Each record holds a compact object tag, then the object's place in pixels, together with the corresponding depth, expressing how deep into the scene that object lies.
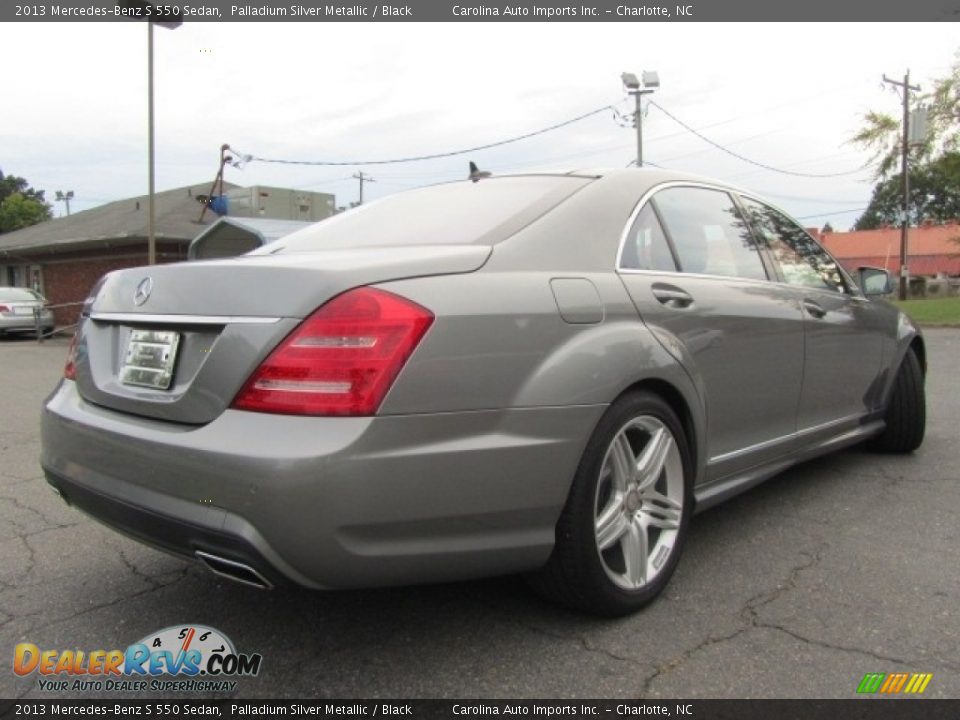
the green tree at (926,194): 27.09
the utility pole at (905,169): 29.56
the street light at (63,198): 88.88
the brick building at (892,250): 66.00
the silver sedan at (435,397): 1.93
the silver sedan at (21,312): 18.33
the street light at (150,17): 13.38
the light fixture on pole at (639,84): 25.17
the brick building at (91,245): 20.48
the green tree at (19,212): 56.34
